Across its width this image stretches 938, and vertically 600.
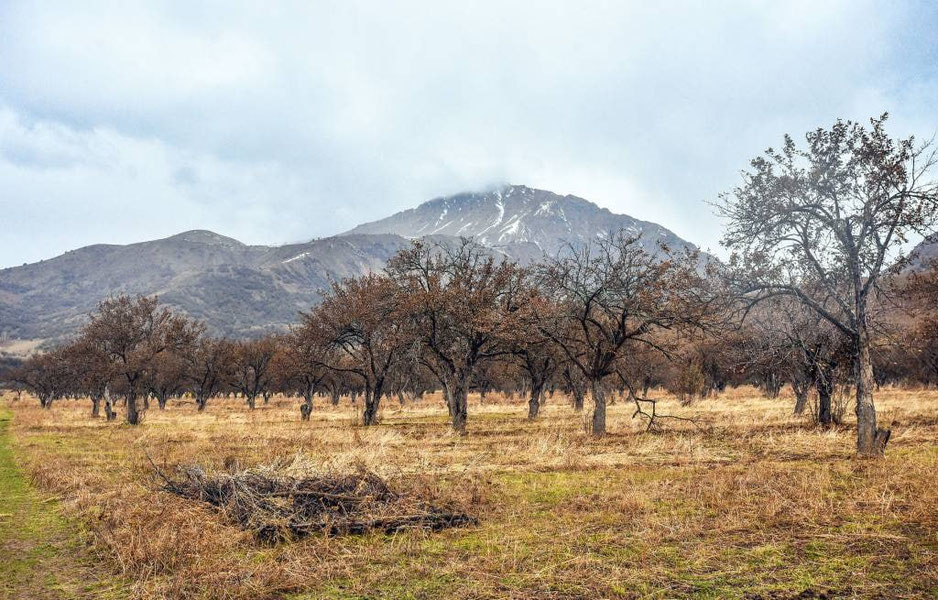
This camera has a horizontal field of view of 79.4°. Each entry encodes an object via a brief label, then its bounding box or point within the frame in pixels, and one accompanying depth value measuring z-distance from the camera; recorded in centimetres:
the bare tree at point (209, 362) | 6325
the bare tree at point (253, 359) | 6556
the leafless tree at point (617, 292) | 2379
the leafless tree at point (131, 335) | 4172
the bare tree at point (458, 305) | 2972
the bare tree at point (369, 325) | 3466
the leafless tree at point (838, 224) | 1694
